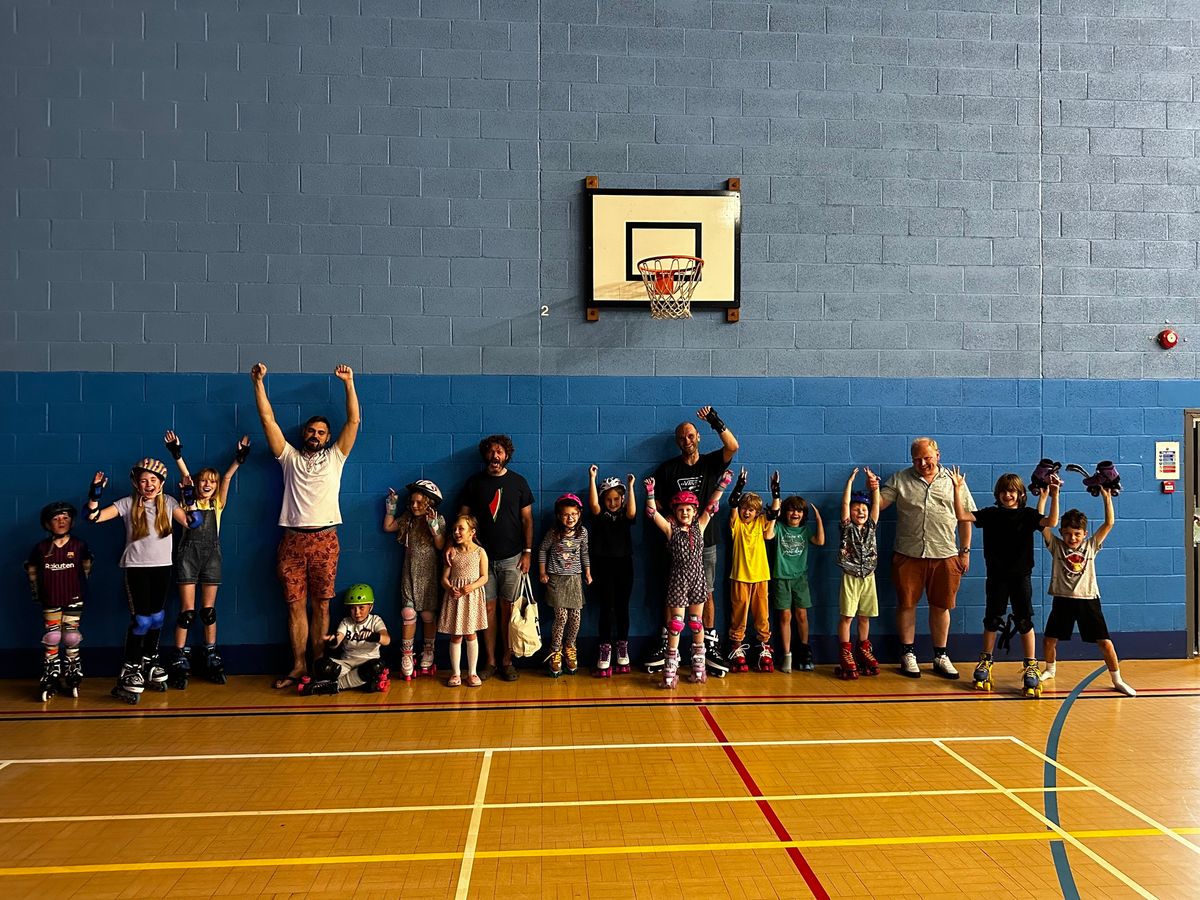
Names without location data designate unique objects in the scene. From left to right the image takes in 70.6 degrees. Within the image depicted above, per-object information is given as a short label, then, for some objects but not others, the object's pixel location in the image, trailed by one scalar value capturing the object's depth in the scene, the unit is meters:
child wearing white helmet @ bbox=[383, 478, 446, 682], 6.94
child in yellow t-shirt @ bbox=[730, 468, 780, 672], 7.19
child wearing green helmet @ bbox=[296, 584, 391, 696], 6.64
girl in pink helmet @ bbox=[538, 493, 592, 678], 6.96
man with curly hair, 6.97
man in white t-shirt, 6.92
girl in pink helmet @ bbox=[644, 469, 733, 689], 6.84
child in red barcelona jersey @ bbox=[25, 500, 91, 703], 6.61
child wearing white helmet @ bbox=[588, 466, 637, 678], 7.09
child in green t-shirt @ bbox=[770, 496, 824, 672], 7.23
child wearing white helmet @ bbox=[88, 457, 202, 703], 6.63
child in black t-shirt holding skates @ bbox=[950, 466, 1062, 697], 6.90
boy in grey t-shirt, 6.51
